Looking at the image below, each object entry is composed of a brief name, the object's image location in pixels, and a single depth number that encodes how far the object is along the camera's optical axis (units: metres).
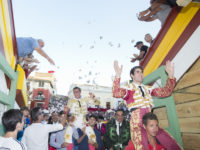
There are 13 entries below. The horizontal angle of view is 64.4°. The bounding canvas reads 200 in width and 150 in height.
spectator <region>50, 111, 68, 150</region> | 4.39
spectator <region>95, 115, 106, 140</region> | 6.79
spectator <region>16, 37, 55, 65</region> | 3.56
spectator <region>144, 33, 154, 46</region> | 4.32
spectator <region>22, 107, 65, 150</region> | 2.76
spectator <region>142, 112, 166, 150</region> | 1.99
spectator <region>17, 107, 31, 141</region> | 3.71
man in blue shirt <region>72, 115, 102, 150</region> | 4.34
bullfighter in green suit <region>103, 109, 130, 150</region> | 4.03
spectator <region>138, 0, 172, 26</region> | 3.20
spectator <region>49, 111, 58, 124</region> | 5.81
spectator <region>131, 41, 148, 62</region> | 4.12
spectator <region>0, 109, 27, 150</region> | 1.68
